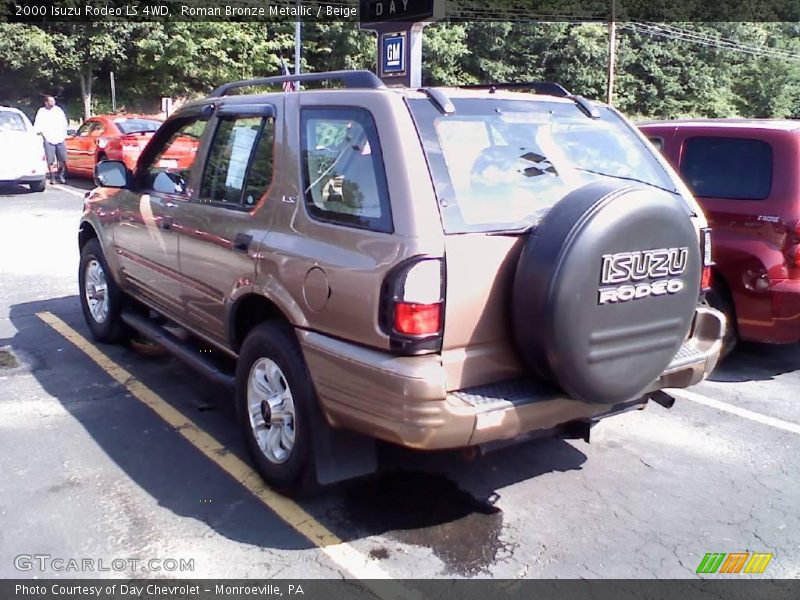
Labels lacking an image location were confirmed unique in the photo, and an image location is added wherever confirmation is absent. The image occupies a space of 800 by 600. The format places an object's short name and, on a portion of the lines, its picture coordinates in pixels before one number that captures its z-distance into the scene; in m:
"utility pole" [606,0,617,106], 33.69
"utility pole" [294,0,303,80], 21.52
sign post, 9.12
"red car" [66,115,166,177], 14.27
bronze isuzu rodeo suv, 2.93
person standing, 15.91
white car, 14.49
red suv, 5.20
